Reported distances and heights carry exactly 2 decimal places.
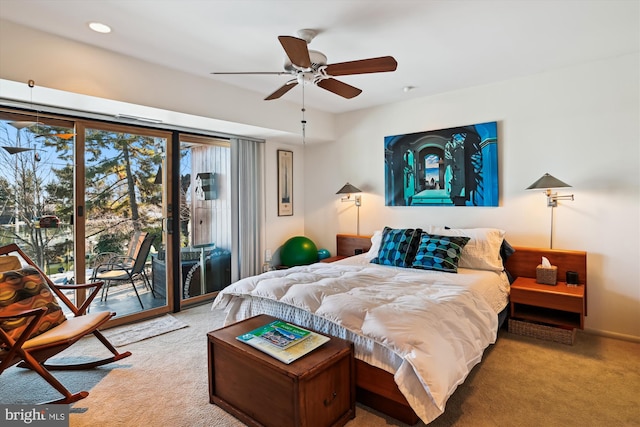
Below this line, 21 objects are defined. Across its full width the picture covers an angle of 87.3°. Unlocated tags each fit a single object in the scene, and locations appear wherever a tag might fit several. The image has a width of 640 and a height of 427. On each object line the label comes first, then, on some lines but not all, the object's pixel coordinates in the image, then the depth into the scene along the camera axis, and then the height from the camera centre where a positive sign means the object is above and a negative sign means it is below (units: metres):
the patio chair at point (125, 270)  3.51 -0.67
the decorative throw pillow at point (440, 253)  3.21 -0.47
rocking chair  2.05 -0.84
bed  1.75 -0.68
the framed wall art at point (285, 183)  5.01 +0.37
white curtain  4.45 -0.01
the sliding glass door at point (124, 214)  3.38 -0.06
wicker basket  2.95 -1.15
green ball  4.67 -0.64
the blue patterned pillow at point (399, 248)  3.46 -0.44
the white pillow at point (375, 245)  3.86 -0.46
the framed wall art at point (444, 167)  3.71 +0.46
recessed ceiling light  2.38 +1.31
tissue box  3.10 -0.65
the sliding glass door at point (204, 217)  4.15 -0.12
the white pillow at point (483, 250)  3.27 -0.44
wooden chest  1.68 -0.97
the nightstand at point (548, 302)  2.83 -0.85
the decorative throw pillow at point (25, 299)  2.31 -0.65
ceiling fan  2.08 +0.98
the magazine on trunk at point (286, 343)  1.80 -0.78
